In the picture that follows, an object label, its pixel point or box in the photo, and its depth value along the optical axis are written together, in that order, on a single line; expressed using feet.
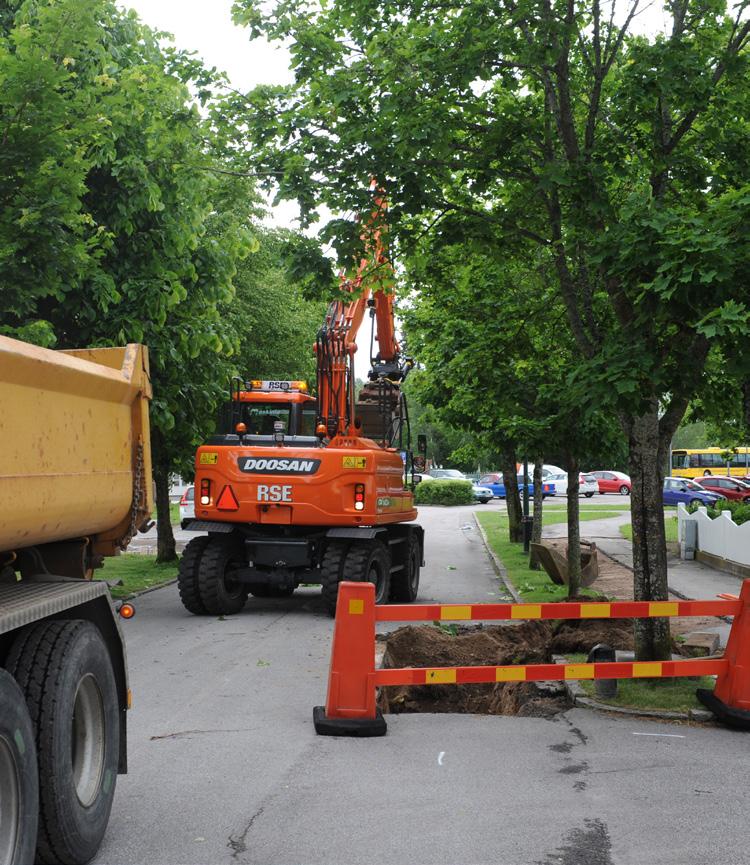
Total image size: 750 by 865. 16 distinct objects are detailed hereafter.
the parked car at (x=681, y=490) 188.44
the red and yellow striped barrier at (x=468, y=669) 25.14
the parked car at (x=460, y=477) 205.36
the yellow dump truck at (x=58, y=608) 13.29
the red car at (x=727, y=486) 190.17
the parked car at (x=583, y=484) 214.28
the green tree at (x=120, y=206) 28.84
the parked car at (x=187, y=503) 99.91
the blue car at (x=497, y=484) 214.69
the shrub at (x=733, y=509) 71.97
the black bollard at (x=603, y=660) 27.94
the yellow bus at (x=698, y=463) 249.96
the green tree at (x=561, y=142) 27.91
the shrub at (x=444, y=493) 191.11
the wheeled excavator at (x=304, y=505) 47.14
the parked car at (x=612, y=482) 229.25
